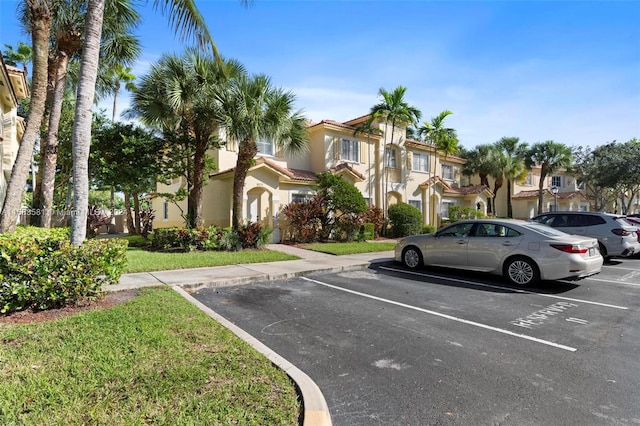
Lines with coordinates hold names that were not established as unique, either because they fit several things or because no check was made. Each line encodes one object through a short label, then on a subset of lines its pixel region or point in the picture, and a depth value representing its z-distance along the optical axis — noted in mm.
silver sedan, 7688
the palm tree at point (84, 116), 6258
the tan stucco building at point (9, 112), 11420
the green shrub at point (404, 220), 21375
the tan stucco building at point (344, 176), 17641
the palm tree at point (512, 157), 31906
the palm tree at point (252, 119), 12930
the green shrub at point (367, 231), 18672
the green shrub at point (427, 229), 23250
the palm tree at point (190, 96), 13461
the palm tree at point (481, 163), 31562
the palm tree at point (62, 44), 11172
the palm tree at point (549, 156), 31938
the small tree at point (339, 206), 17781
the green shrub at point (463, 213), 26453
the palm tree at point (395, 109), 20406
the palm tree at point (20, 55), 21578
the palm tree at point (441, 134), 23827
